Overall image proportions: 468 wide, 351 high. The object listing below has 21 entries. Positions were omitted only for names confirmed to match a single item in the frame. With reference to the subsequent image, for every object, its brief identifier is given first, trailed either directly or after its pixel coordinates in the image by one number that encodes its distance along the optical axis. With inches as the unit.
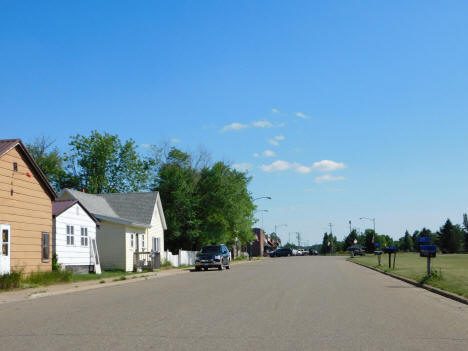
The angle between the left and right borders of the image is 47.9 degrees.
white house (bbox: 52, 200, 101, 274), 1120.2
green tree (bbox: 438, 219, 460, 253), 5246.1
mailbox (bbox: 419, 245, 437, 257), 828.9
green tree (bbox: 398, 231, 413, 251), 6870.1
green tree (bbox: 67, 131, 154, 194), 2669.8
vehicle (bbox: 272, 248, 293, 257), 4133.9
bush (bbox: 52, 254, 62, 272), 1045.6
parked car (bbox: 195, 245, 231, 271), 1534.2
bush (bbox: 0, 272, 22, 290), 758.6
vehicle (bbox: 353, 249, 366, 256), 3598.9
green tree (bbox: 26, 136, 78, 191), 2716.5
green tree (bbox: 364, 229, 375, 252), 5011.1
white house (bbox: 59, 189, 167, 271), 1451.8
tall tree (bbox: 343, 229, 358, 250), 6648.6
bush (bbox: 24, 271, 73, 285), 881.5
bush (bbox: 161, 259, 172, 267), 1675.2
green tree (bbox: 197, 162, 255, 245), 2234.3
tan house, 866.8
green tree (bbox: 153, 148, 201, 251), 2174.0
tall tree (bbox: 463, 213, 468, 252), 7029.5
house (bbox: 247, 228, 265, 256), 5949.8
